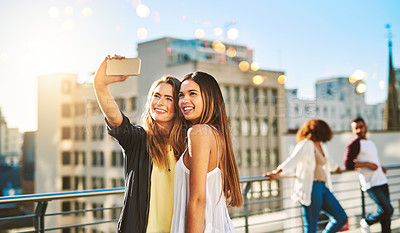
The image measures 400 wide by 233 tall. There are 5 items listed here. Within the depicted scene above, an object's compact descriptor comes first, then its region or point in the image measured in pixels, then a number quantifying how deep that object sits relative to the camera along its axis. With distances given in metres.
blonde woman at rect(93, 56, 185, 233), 1.79
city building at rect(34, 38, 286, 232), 47.78
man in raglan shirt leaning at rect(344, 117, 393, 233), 4.17
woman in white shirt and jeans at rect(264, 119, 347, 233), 3.62
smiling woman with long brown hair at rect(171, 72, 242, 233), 1.63
